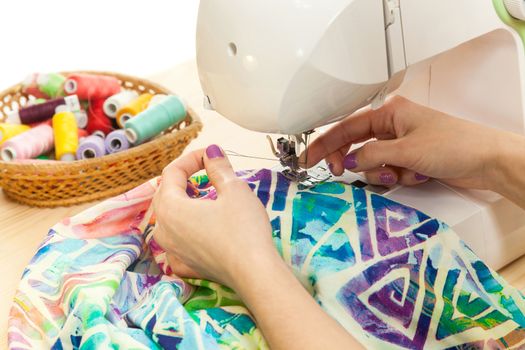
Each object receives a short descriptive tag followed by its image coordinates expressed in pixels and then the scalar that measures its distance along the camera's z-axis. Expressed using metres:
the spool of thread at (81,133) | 1.68
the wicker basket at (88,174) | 1.40
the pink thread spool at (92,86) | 1.74
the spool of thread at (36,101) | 1.75
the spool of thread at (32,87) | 1.79
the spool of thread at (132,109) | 1.69
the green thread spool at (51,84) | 1.78
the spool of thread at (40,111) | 1.71
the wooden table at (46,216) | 1.20
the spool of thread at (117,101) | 1.70
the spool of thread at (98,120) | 1.75
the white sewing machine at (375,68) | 0.88
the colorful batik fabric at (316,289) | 0.94
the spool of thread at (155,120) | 1.57
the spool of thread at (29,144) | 1.55
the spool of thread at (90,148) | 1.60
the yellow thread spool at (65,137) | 1.61
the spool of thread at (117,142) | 1.62
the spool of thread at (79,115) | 1.73
